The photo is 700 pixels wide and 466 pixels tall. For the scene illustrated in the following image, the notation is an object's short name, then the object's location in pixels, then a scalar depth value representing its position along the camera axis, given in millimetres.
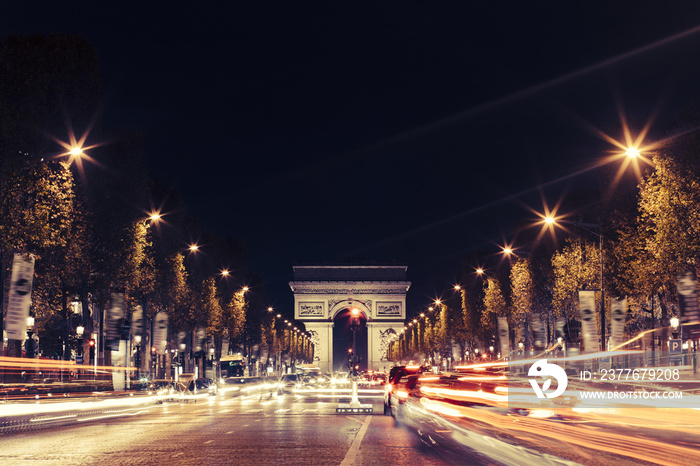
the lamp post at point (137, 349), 61891
